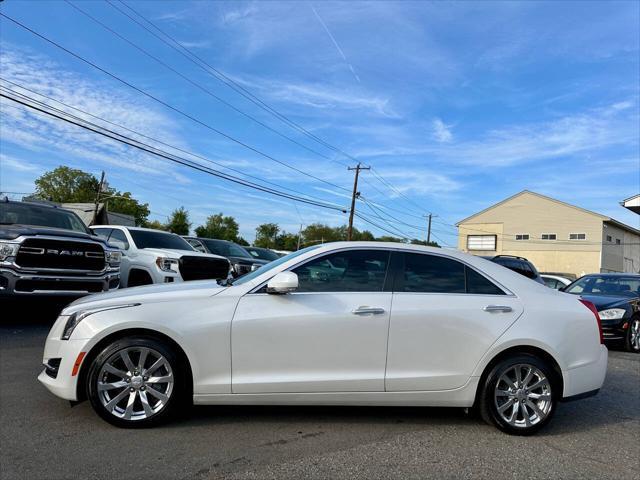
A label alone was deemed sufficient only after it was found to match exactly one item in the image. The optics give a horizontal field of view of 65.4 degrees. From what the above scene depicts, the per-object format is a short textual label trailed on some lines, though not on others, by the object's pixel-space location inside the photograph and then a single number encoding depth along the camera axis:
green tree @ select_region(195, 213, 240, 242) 97.12
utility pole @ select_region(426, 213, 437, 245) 60.87
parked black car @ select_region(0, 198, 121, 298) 7.45
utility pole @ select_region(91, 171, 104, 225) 24.01
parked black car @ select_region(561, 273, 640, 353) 8.81
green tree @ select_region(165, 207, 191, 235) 87.69
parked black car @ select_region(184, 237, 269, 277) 13.43
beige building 49.81
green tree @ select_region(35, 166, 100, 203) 85.06
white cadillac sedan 3.90
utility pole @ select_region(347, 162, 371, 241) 40.76
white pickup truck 10.04
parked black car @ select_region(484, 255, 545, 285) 13.11
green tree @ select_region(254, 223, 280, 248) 110.62
